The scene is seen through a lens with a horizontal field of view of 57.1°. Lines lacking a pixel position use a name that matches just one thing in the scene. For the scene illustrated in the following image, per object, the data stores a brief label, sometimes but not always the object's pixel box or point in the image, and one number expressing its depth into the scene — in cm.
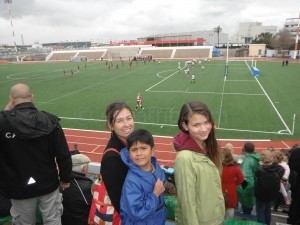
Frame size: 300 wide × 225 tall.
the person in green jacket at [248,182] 499
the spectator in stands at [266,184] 463
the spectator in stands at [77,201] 381
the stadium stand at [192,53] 7938
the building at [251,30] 15262
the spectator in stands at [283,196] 565
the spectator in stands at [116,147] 269
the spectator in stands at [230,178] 449
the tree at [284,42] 7619
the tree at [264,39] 9185
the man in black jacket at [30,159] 323
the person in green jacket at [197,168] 265
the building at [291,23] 13038
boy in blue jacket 263
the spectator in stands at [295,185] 436
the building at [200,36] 14030
